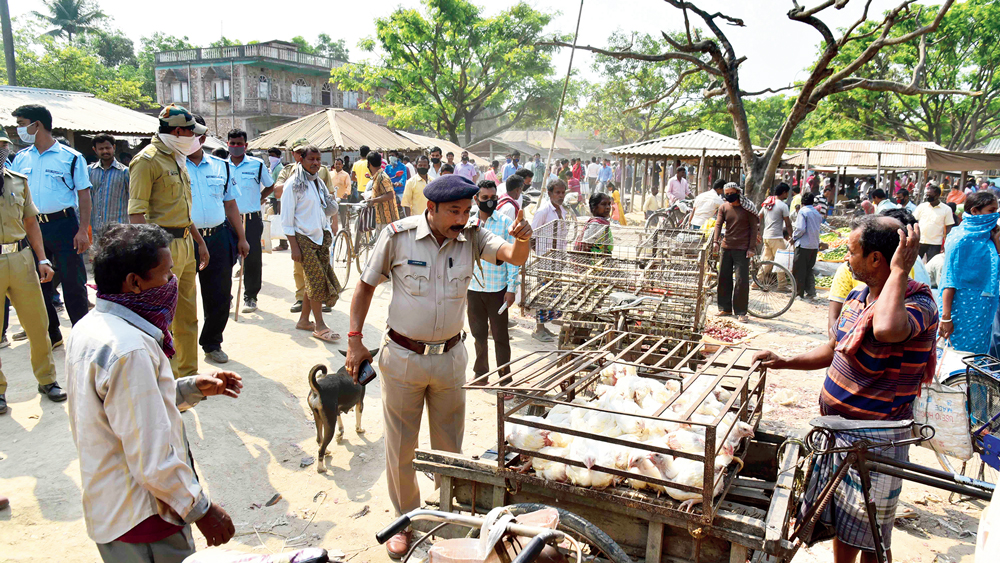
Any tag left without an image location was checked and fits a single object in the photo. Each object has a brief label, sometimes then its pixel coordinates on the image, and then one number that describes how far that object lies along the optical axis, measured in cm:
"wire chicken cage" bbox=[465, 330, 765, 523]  239
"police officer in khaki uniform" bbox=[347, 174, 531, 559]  340
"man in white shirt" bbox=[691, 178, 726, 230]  1181
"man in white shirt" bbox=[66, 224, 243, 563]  200
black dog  452
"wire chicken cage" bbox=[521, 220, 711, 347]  604
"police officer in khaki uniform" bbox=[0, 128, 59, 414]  477
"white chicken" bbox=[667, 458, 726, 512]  236
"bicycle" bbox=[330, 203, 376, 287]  999
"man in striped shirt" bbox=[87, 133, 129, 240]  882
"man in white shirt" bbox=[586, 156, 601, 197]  2793
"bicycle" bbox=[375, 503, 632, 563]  188
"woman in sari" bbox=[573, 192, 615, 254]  705
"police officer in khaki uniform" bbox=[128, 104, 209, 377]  487
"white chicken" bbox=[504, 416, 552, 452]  268
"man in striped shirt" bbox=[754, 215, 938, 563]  269
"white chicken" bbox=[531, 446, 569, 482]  262
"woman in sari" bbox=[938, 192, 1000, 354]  535
